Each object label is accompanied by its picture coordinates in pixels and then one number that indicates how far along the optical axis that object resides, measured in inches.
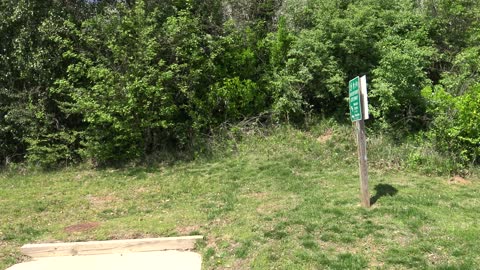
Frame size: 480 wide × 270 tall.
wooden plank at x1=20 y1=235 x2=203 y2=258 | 254.2
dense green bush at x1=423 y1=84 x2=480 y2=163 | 378.3
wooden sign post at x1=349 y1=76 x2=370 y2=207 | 275.4
